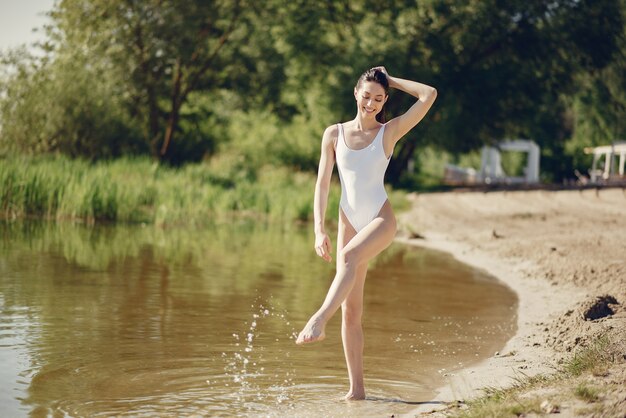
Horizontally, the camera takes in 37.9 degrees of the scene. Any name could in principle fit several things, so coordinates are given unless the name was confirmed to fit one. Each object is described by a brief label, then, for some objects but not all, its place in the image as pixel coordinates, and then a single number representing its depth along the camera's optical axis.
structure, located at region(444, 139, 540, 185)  48.75
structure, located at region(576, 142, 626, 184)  40.40
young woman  5.69
